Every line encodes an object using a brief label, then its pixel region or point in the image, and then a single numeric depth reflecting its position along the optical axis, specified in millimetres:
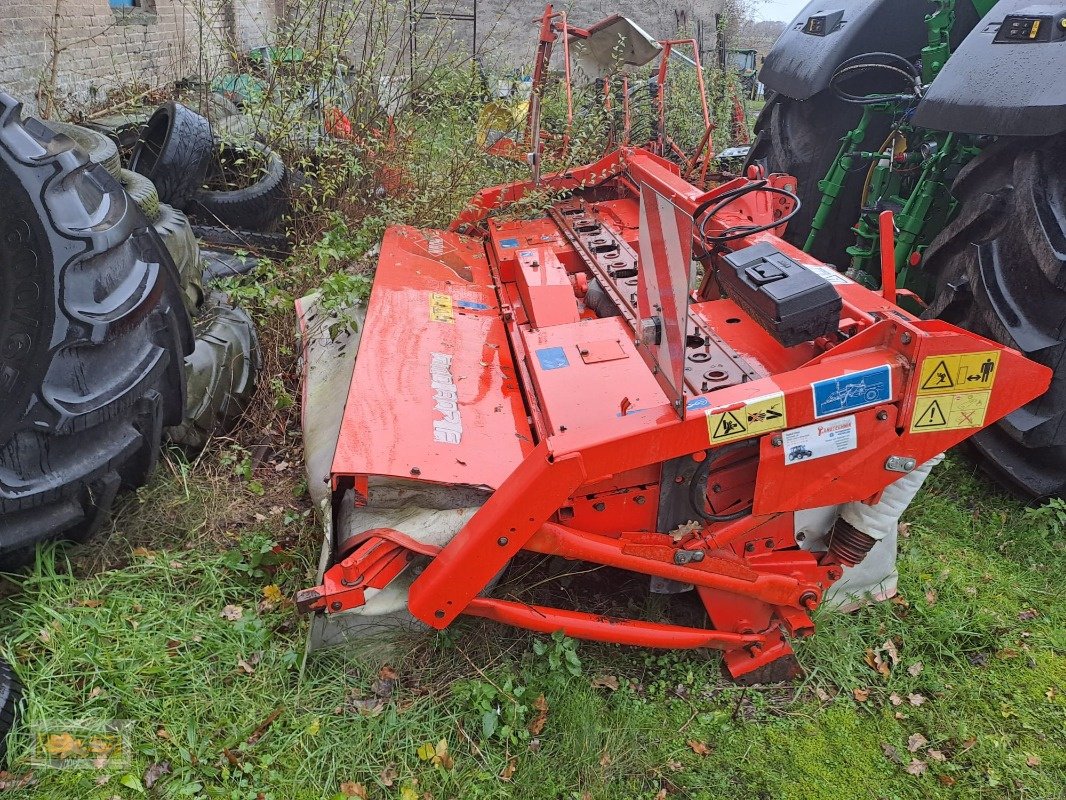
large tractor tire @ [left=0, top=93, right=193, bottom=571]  1680
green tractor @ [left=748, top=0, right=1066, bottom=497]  2135
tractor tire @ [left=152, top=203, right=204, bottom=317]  2730
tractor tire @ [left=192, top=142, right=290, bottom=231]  3637
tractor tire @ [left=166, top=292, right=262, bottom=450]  2498
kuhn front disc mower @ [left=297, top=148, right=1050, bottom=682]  1677
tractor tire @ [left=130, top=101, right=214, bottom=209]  3426
